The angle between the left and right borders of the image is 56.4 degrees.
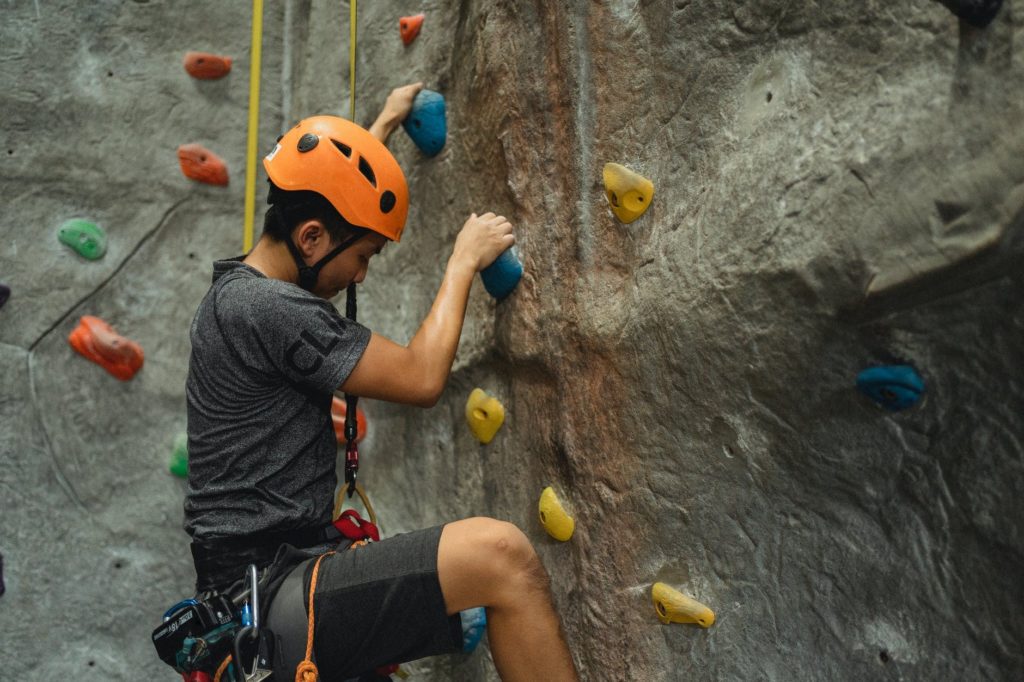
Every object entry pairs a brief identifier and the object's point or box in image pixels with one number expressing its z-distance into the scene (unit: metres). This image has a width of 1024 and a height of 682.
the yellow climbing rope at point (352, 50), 2.40
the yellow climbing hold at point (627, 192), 1.83
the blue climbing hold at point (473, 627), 2.17
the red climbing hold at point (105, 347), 2.69
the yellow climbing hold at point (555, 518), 2.00
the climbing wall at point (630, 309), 1.40
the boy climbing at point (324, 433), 1.64
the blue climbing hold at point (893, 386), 1.44
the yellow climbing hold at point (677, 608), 1.75
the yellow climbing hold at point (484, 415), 2.17
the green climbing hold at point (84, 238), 2.69
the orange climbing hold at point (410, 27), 2.47
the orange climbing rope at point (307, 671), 1.55
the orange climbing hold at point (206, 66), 2.80
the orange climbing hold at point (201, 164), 2.80
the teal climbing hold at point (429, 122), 2.33
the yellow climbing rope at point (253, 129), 2.79
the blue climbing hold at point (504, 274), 2.05
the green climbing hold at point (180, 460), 2.74
